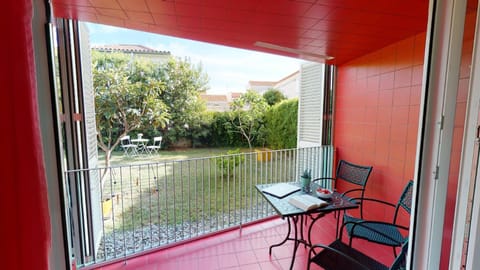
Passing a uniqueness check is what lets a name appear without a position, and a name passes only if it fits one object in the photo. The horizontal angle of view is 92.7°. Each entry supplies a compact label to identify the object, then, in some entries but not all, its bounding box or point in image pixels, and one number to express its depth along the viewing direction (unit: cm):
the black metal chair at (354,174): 264
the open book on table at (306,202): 176
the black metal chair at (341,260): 144
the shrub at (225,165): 499
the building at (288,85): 904
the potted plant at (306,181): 216
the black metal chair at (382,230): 178
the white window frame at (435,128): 84
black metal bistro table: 172
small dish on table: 199
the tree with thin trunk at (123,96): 536
